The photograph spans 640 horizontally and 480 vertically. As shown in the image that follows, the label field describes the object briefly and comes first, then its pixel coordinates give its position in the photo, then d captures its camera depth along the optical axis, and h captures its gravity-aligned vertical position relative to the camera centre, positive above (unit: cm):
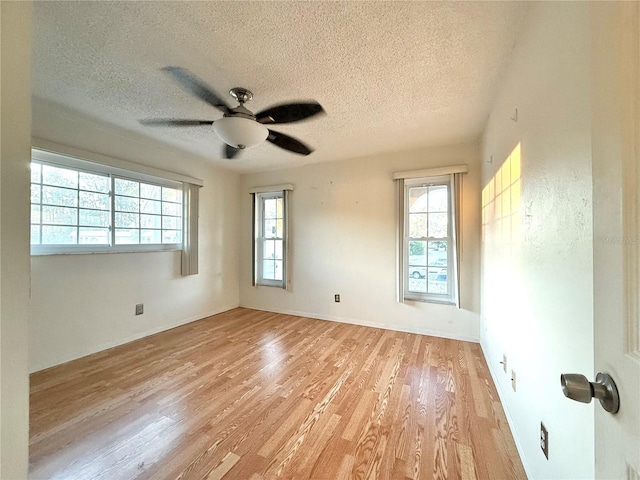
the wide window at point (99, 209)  226 +34
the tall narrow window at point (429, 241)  306 +0
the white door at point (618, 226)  41 +3
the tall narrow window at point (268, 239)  414 +3
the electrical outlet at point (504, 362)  172 -87
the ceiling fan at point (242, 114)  162 +95
